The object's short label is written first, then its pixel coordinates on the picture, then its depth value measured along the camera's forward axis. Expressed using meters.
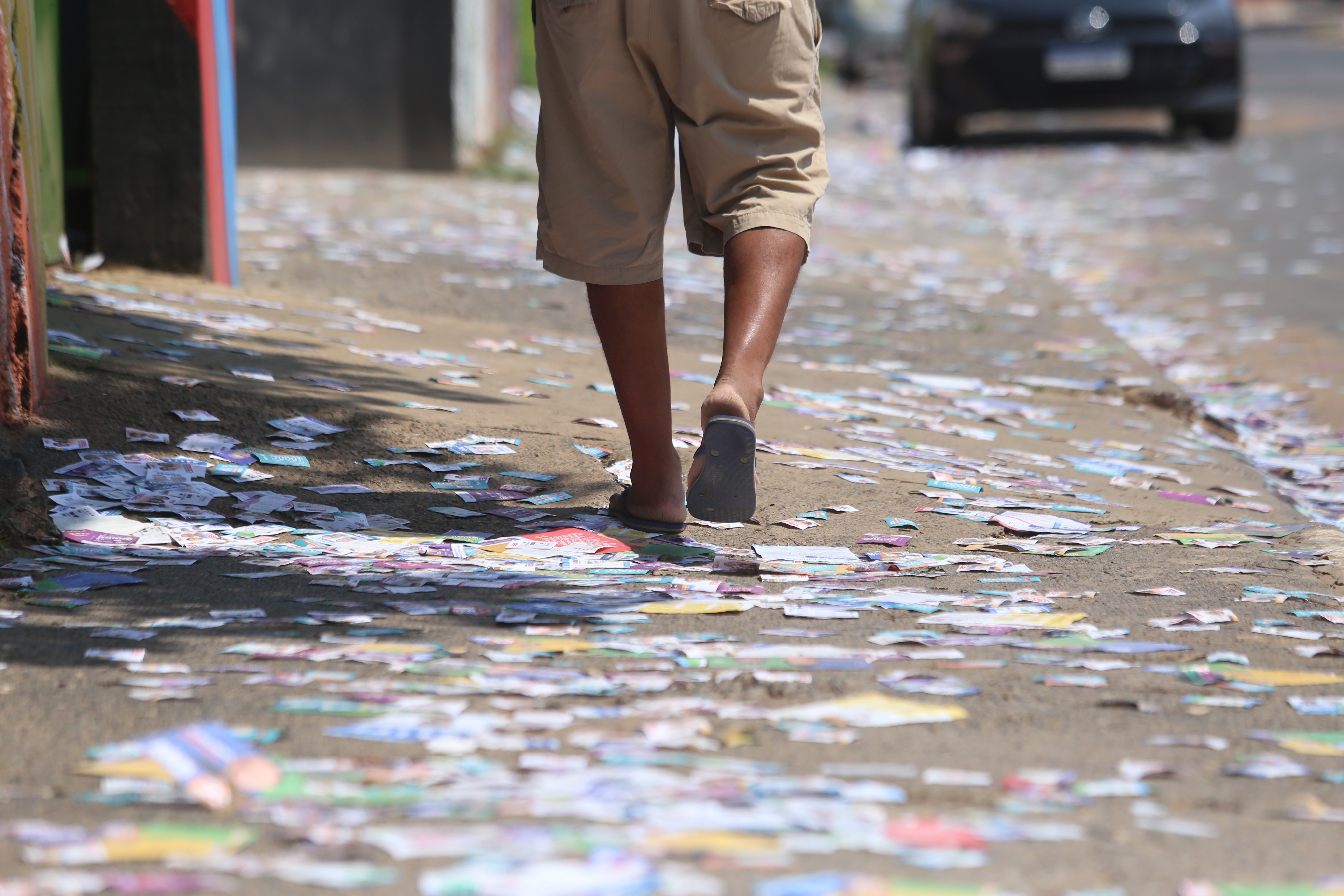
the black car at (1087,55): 24.22
